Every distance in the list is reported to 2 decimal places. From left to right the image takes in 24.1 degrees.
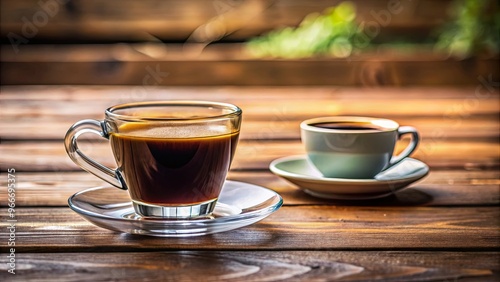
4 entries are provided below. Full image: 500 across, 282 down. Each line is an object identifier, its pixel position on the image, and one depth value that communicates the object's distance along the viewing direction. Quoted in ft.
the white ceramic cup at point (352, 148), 3.16
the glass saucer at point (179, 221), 2.69
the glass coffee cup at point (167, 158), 2.79
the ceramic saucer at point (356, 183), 3.07
